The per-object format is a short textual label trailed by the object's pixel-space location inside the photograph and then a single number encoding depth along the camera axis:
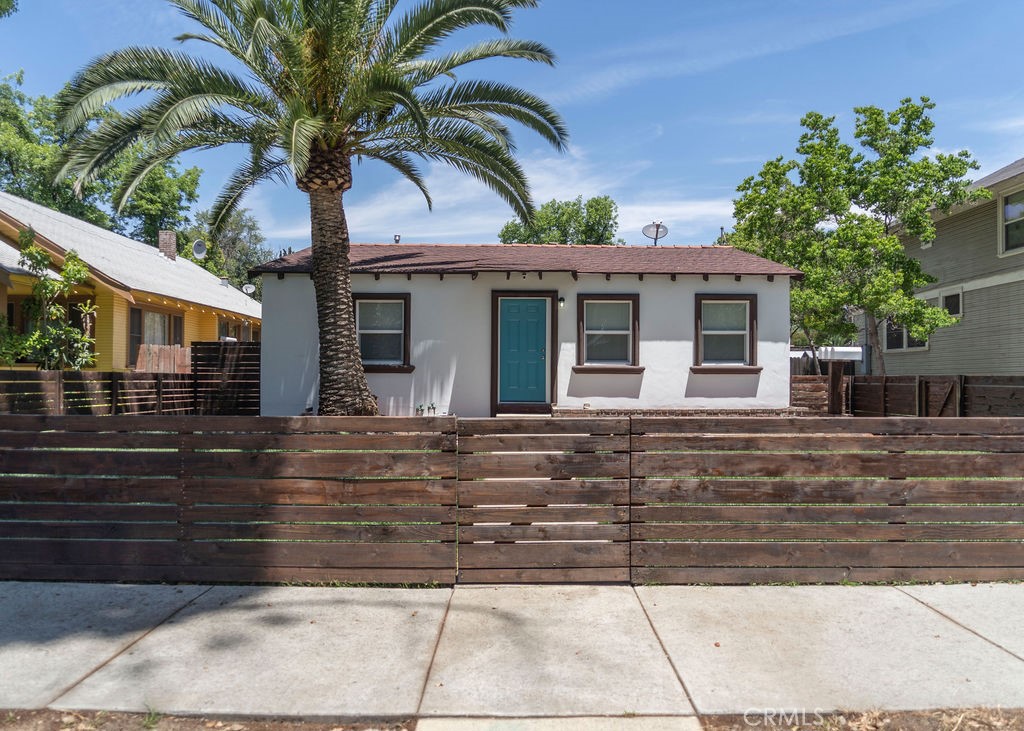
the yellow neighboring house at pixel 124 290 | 14.98
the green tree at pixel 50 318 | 12.66
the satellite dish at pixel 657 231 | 17.83
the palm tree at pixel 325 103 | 9.17
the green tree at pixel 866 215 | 17.78
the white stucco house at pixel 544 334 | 13.73
